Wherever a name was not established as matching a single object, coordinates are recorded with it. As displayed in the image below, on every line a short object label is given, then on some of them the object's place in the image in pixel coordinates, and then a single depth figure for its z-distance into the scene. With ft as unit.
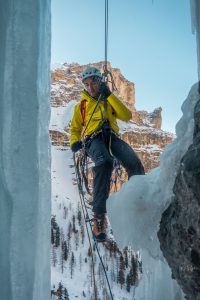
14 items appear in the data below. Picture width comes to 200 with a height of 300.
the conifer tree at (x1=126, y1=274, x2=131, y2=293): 171.89
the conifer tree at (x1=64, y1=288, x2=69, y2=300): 137.94
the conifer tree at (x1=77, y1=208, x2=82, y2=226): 245.28
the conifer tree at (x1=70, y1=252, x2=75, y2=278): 169.75
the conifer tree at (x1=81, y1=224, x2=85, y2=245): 211.82
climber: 16.19
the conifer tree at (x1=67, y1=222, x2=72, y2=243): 211.59
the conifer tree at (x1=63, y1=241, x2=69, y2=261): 183.05
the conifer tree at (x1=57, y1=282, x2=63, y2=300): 132.55
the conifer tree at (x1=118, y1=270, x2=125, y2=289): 176.81
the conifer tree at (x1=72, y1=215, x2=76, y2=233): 223.61
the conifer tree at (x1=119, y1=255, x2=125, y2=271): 194.96
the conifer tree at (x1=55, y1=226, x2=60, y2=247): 199.31
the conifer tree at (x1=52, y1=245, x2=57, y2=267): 177.61
